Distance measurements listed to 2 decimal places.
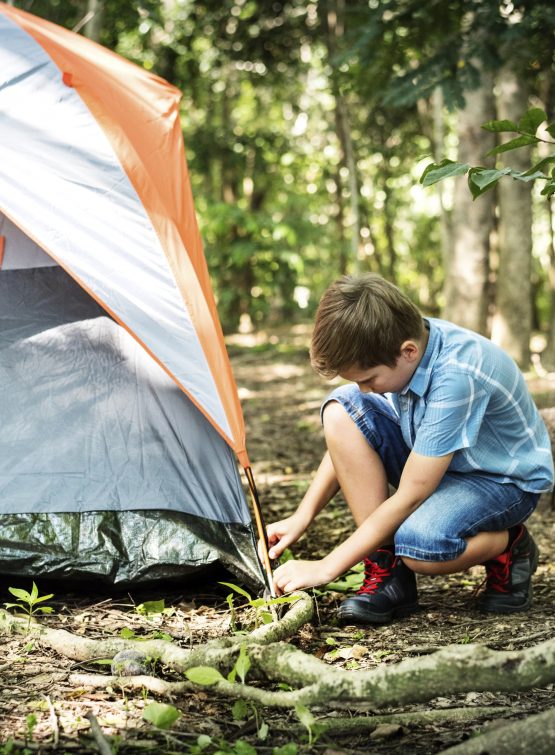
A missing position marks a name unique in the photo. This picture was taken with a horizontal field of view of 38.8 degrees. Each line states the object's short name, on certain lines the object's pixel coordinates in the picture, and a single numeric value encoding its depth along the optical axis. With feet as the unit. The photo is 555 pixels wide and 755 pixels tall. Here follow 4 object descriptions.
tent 7.97
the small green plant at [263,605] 6.84
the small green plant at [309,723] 5.06
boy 6.75
